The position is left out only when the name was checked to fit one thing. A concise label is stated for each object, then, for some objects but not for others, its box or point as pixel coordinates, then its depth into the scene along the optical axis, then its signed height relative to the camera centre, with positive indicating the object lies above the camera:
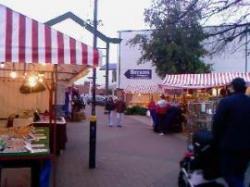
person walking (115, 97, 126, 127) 13.74 -0.93
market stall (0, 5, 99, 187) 3.83 +0.54
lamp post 6.25 -1.22
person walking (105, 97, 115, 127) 13.96 -0.93
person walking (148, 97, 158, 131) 12.38 -1.12
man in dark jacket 3.57 -0.60
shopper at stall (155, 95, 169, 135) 12.02 -1.00
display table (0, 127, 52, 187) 3.97 -1.04
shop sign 29.28 +1.81
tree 24.00 +3.39
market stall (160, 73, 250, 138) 8.23 +0.03
